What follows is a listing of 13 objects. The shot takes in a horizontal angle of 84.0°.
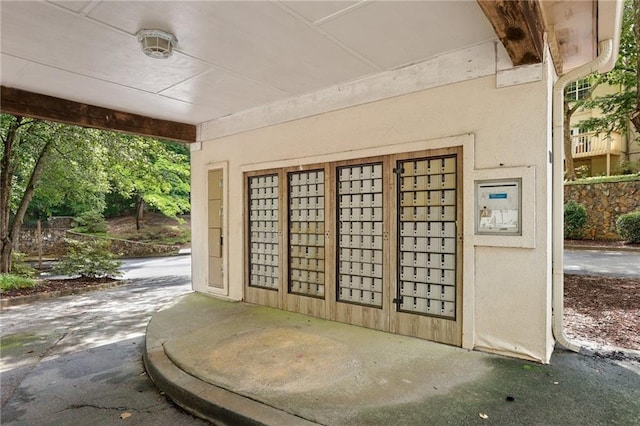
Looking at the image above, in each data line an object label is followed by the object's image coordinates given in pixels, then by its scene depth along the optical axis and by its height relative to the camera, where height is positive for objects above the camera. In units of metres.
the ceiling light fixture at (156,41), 3.21 +1.57
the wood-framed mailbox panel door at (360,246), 4.32 -0.46
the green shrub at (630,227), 12.34 -0.64
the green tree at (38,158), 8.65 +1.43
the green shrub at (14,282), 7.44 -1.52
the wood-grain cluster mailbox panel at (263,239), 5.42 -0.45
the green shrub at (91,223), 19.48 -0.65
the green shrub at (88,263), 8.91 -1.30
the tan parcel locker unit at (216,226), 6.25 -0.28
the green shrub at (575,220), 14.07 -0.45
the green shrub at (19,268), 8.90 -1.44
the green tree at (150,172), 10.35 +1.36
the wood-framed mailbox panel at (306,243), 4.86 -0.47
